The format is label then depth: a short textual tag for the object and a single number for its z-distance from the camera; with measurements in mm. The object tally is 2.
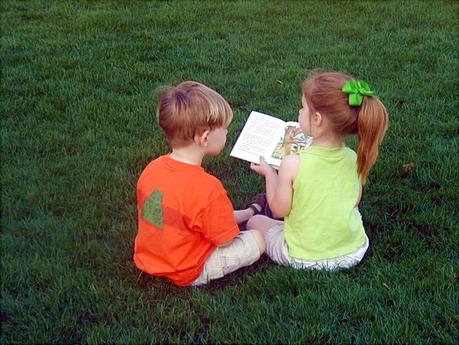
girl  3299
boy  3248
